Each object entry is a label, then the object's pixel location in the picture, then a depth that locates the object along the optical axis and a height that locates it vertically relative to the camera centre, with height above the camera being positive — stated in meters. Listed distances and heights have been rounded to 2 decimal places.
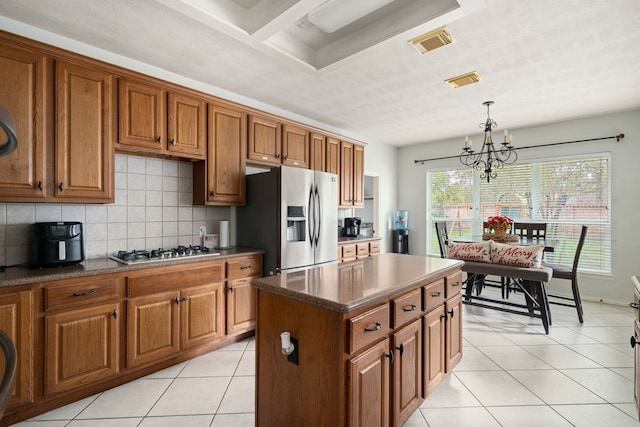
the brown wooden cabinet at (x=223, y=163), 2.93 +0.51
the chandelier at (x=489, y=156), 3.59 +0.92
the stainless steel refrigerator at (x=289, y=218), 2.99 -0.04
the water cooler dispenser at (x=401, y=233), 5.76 -0.36
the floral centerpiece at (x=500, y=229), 3.86 -0.19
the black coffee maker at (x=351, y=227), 4.69 -0.20
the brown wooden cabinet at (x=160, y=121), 2.42 +0.81
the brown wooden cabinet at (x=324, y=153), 3.94 +0.84
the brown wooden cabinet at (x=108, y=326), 1.82 -0.80
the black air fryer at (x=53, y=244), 2.06 -0.21
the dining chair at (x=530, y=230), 4.06 -0.22
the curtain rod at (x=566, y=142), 3.95 +1.03
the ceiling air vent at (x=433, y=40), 2.16 +1.30
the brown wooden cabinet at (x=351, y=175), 4.42 +0.60
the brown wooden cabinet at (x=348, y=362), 1.26 -0.70
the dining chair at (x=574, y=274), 3.35 -0.68
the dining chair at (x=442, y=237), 4.01 -0.31
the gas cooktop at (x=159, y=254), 2.37 -0.34
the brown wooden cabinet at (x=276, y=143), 3.29 +0.83
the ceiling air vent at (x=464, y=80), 2.87 +1.32
